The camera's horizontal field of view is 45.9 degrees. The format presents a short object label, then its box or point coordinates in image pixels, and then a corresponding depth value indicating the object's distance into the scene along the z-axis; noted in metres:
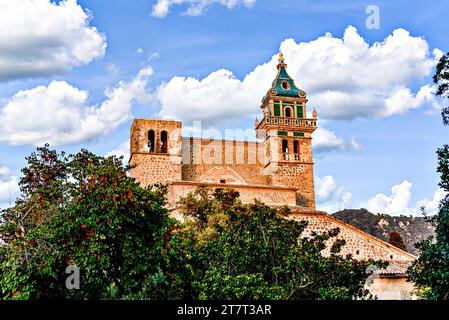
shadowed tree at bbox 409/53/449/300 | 11.52
